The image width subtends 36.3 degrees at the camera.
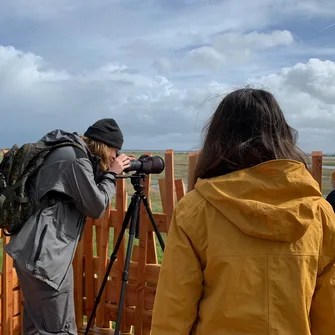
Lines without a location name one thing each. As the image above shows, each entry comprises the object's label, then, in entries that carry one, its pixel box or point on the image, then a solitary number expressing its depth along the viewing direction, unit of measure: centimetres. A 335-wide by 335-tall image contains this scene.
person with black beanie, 293
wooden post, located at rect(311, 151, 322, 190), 322
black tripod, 355
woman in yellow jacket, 154
